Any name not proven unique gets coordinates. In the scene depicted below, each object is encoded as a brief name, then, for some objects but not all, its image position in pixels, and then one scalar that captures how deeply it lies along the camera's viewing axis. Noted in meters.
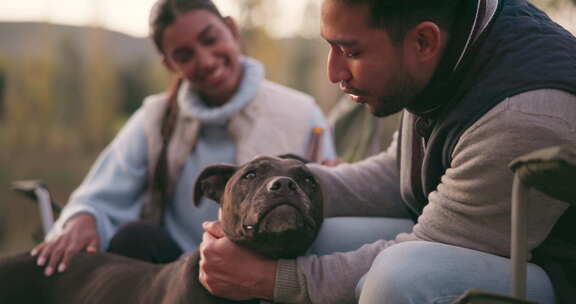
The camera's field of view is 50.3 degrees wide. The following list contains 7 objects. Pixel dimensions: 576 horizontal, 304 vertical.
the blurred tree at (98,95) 7.63
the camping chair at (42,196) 3.49
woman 3.31
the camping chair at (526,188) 1.29
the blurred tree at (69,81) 7.58
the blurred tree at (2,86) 7.41
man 1.66
